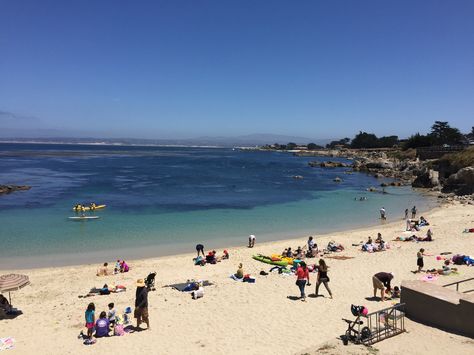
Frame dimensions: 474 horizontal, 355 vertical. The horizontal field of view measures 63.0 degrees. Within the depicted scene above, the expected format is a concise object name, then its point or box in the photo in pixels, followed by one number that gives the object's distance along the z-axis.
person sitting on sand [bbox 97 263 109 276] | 17.59
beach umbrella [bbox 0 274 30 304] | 12.38
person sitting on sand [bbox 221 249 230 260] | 20.19
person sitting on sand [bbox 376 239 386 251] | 21.06
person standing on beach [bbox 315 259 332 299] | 13.35
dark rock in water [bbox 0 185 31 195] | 44.92
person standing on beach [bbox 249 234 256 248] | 22.98
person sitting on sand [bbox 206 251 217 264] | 19.39
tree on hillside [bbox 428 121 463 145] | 89.50
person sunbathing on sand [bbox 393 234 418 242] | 23.33
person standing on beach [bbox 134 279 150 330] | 11.13
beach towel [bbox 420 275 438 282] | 14.89
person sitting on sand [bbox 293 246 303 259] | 19.69
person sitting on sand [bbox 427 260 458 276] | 15.59
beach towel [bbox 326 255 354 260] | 19.59
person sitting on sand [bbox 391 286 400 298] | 13.14
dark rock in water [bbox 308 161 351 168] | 94.12
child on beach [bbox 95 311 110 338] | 10.95
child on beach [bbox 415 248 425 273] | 16.25
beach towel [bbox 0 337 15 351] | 10.21
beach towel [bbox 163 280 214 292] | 15.02
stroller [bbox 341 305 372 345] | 8.99
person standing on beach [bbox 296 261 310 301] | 13.27
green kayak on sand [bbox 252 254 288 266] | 18.58
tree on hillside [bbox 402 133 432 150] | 89.38
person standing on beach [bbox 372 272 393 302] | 12.89
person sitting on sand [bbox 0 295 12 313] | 12.59
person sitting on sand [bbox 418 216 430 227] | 27.63
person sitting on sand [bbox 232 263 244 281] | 16.30
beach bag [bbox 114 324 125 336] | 11.06
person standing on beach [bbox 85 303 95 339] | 10.84
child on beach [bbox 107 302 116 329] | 11.51
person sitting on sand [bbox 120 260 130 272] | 18.08
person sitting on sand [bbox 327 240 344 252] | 21.27
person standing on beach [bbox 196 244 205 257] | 20.21
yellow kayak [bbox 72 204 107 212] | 33.39
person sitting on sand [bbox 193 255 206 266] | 19.13
